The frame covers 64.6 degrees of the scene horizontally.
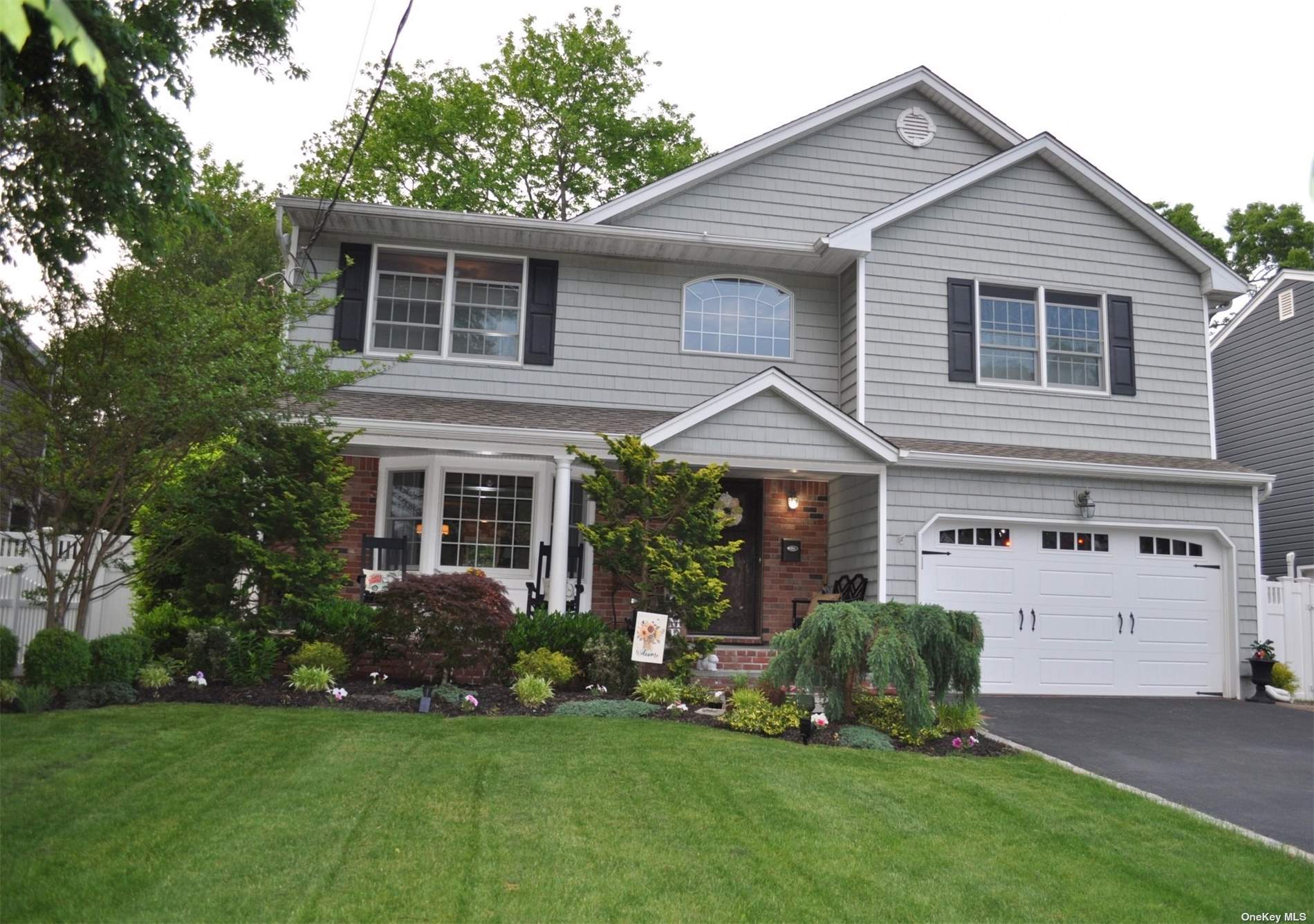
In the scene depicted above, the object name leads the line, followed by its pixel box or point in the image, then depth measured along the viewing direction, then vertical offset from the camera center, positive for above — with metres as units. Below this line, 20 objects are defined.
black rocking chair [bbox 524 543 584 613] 11.48 +0.13
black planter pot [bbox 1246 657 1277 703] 12.30 -0.77
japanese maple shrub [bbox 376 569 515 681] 9.29 -0.33
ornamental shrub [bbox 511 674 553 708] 8.94 -0.92
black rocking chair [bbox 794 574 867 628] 12.32 +0.10
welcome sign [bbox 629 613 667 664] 9.67 -0.45
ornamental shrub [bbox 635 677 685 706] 9.30 -0.91
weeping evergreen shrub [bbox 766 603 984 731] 8.16 -0.44
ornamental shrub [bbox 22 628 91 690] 7.84 -0.69
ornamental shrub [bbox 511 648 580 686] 9.59 -0.75
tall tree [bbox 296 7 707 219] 24.53 +10.77
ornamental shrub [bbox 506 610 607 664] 10.06 -0.47
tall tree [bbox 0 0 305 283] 6.62 +2.92
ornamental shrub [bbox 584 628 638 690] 9.70 -0.72
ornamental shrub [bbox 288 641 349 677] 9.35 -0.72
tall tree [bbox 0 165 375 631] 8.16 +1.41
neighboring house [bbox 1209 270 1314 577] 17.22 +3.62
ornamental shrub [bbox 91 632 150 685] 8.27 -0.71
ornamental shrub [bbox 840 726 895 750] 8.09 -1.11
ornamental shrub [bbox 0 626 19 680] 8.16 -0.67
